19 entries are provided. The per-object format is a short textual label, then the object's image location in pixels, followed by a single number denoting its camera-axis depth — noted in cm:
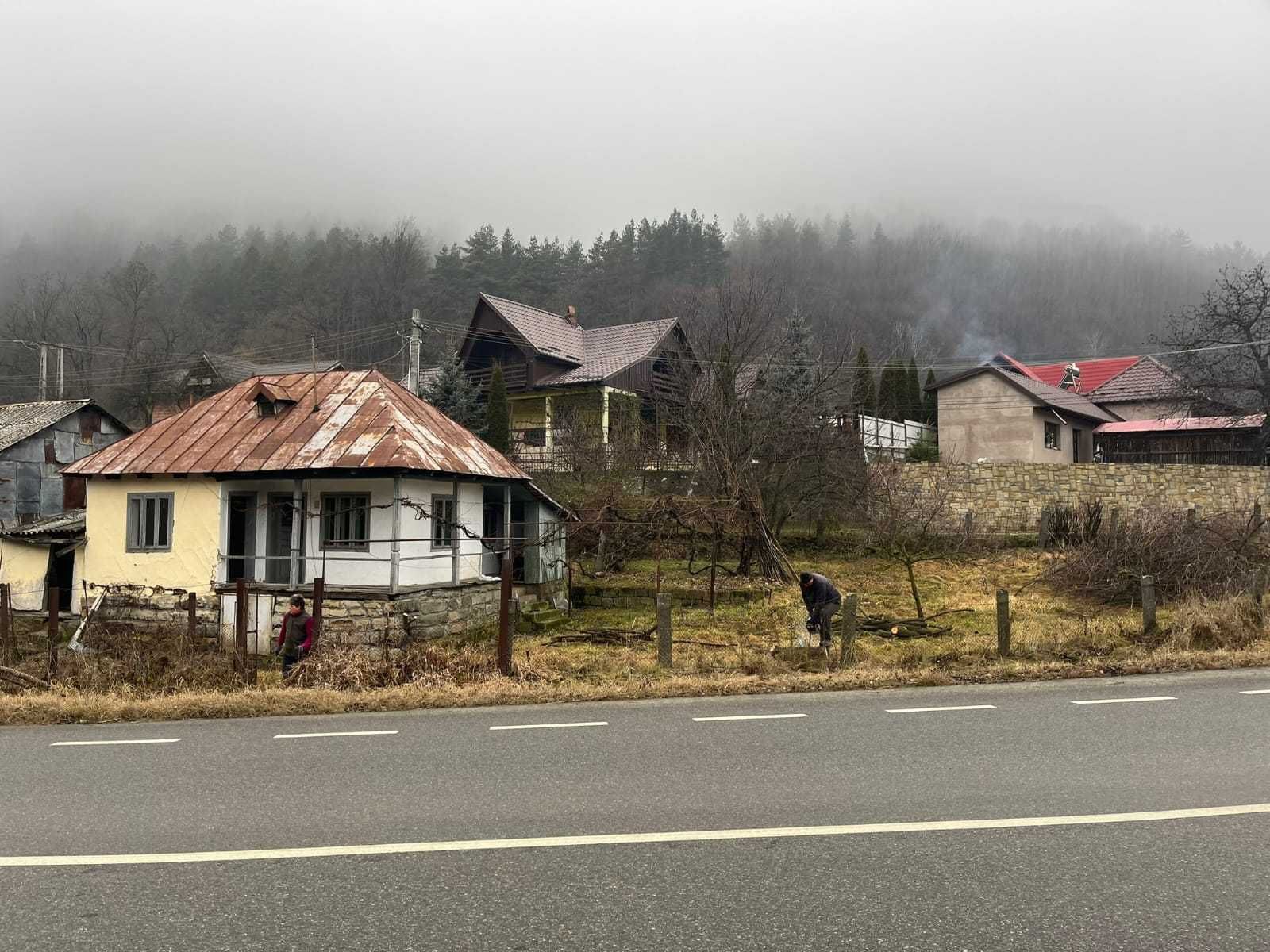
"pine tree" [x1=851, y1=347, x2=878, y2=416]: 3878
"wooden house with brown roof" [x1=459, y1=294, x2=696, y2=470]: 3644
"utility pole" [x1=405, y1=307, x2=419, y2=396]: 3091
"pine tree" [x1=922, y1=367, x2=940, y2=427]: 4269
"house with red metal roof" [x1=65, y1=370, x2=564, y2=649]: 1755
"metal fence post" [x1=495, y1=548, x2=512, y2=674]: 1158
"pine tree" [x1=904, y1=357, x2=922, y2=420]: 4772
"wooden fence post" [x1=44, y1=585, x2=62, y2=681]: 1316
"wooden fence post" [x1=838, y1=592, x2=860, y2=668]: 1211
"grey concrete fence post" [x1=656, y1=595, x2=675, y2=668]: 1205
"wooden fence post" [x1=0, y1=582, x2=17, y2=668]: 1511
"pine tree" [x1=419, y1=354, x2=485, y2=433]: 3822
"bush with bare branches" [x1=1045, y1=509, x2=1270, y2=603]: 1858
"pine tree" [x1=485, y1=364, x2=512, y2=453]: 3494
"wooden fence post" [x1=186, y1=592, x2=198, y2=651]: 1592
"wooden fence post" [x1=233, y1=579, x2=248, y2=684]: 1296
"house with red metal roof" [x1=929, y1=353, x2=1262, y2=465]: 3788
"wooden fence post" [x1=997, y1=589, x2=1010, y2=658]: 1238
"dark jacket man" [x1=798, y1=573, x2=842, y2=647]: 1389
